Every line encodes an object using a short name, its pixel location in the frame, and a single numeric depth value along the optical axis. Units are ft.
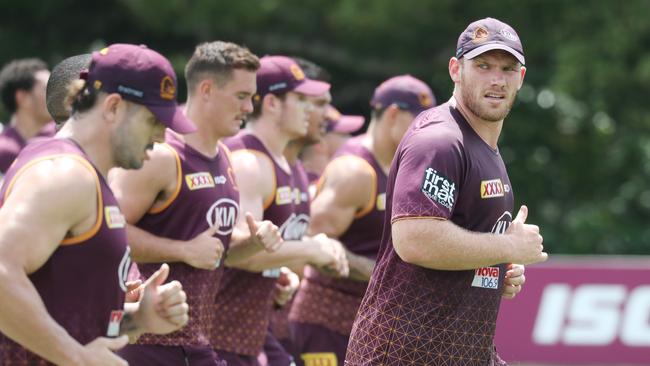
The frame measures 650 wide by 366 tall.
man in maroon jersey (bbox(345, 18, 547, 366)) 35.88
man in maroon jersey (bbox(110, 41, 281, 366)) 42.96
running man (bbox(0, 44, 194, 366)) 30.35
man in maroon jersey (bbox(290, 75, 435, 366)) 57.36
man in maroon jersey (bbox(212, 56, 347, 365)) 49.93
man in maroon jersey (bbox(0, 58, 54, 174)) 68.90
